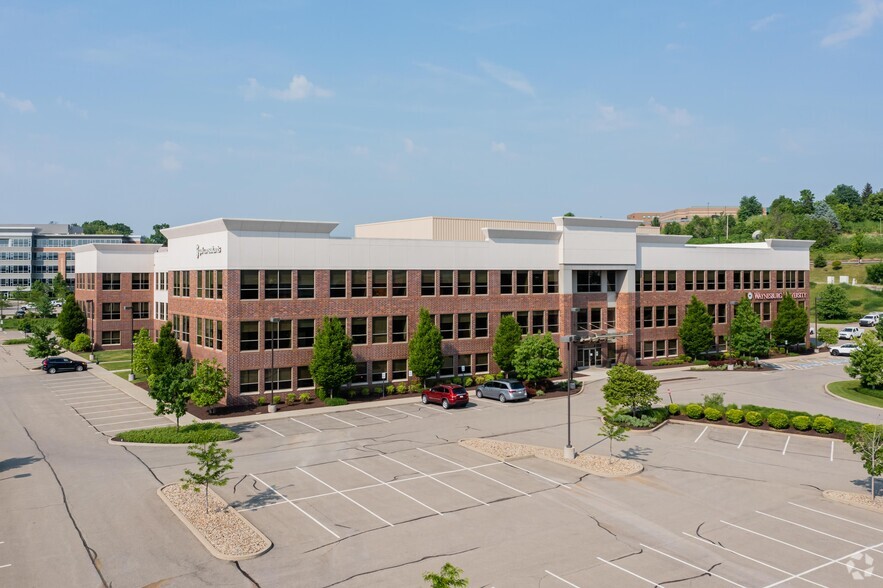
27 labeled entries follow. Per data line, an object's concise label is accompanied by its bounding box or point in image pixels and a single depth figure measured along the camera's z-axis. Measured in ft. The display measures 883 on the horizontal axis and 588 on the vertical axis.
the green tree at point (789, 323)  243.60
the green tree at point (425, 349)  172.76
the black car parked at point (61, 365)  213.66
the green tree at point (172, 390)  127.34
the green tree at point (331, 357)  158.10
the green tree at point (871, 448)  90.12
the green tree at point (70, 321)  272.51
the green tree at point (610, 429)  108.88
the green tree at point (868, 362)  168.45
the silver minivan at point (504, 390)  166.91
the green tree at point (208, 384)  134.51
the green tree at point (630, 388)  133.18
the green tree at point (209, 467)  84.12
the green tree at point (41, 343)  228.63
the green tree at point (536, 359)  175.63
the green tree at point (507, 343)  185.78
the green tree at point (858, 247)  508.94
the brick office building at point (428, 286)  160.04
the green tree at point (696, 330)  224.74
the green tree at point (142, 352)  180.34
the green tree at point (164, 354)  173.17
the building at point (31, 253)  540.11
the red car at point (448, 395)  157.58
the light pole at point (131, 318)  265.95
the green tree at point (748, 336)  218.18
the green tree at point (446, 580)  45.21
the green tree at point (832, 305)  368.81
